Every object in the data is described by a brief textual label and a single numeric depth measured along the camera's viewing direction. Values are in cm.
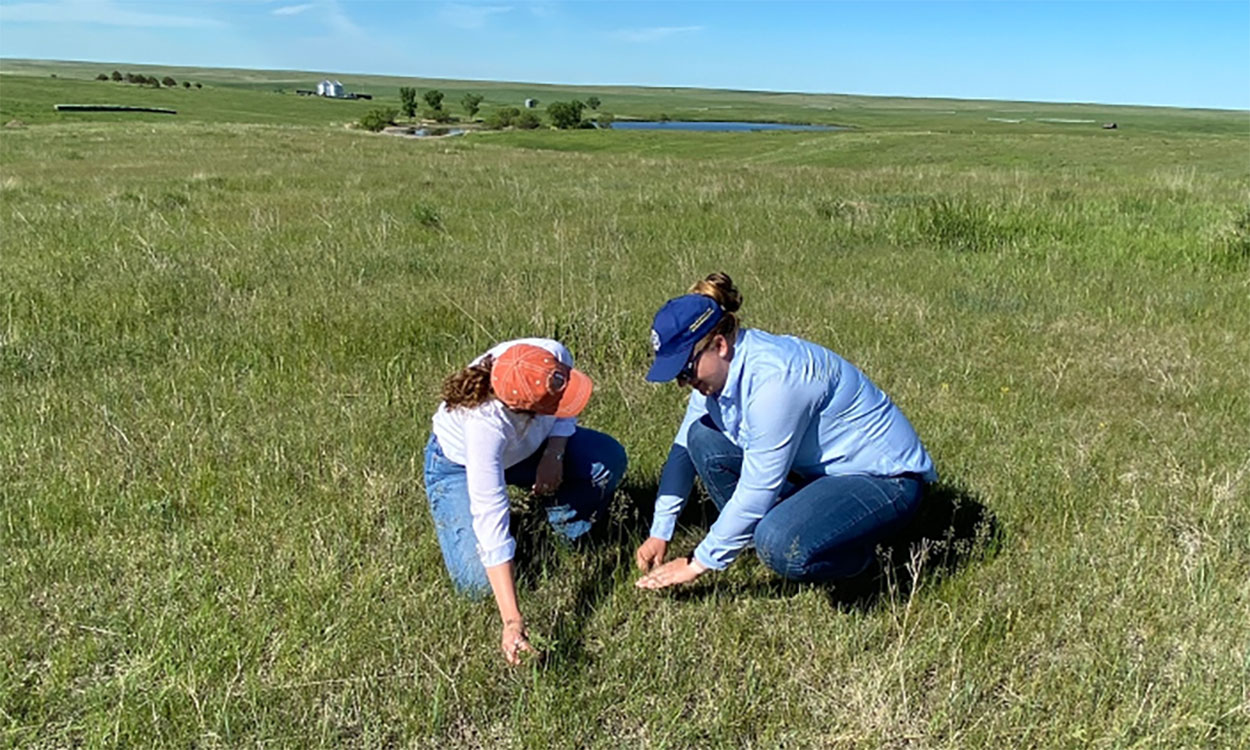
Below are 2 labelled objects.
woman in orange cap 262
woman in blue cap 271
